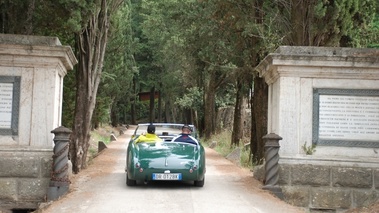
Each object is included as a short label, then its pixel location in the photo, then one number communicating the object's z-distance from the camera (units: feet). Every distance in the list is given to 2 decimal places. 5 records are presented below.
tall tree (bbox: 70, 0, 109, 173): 51.72
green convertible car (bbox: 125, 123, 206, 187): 36.27
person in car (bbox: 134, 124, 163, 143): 39.88
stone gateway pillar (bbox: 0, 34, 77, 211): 34.99
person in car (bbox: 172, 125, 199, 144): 40.14
